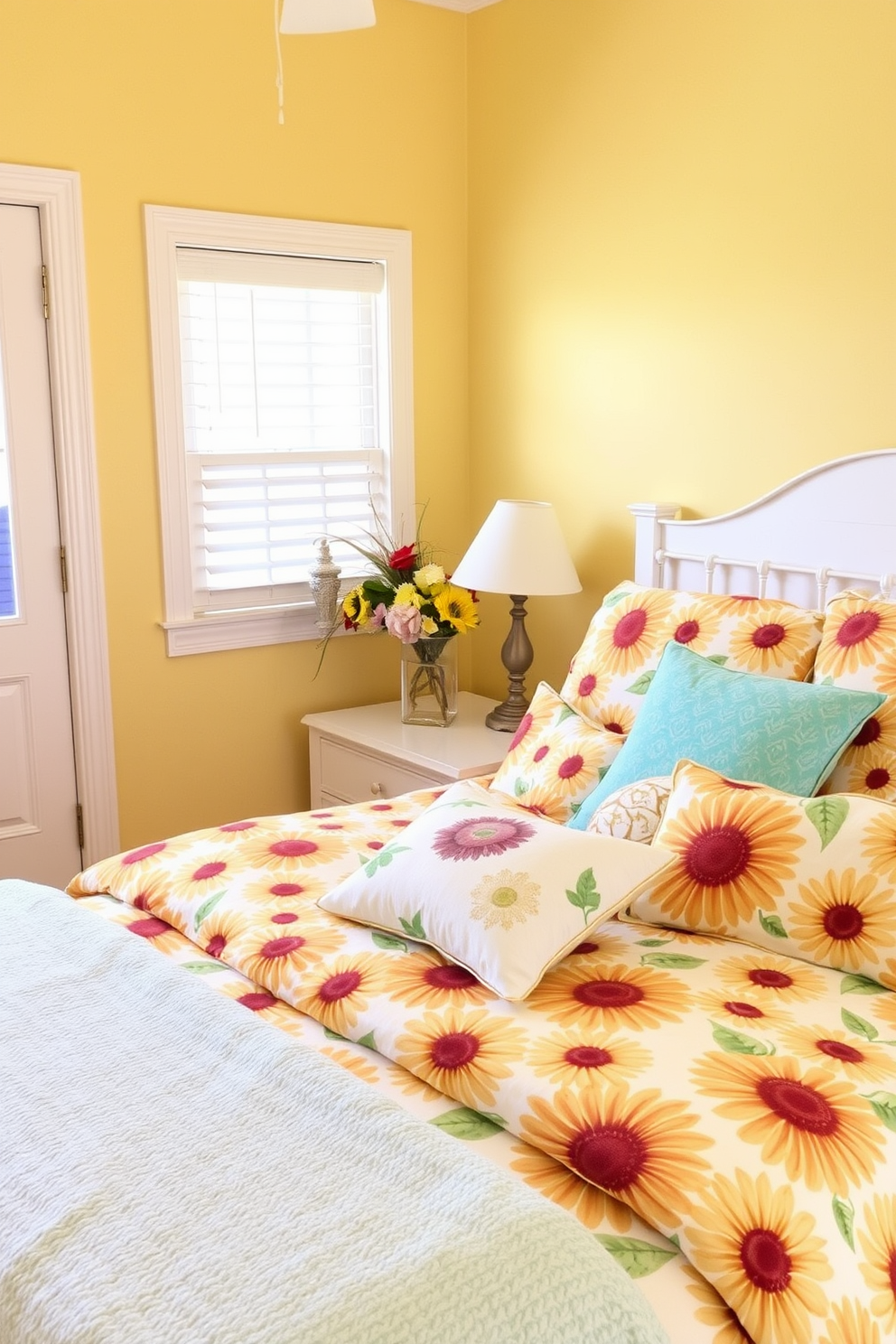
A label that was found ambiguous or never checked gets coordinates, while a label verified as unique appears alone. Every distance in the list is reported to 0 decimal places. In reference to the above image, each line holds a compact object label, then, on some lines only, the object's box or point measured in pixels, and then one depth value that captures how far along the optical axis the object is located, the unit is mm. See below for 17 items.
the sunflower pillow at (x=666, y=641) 2434
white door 3031
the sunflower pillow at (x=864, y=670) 2115
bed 1228
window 3318
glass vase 3414
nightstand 3150
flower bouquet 3303
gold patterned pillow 2096
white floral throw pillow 1703
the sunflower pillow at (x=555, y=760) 2396
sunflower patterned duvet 1246
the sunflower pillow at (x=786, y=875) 1807
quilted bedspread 1110
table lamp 3256
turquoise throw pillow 2098
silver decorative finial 3564
